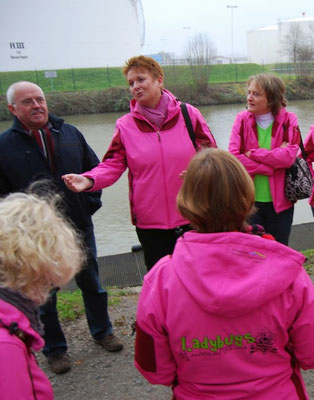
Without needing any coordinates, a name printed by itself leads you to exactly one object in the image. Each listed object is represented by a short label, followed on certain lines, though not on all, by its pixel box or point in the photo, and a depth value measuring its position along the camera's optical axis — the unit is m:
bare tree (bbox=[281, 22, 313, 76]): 31.00
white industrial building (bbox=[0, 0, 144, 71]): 31.70
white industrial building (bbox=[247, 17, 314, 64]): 57.81
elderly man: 2.46
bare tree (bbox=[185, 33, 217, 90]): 27.25
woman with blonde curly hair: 1.05
